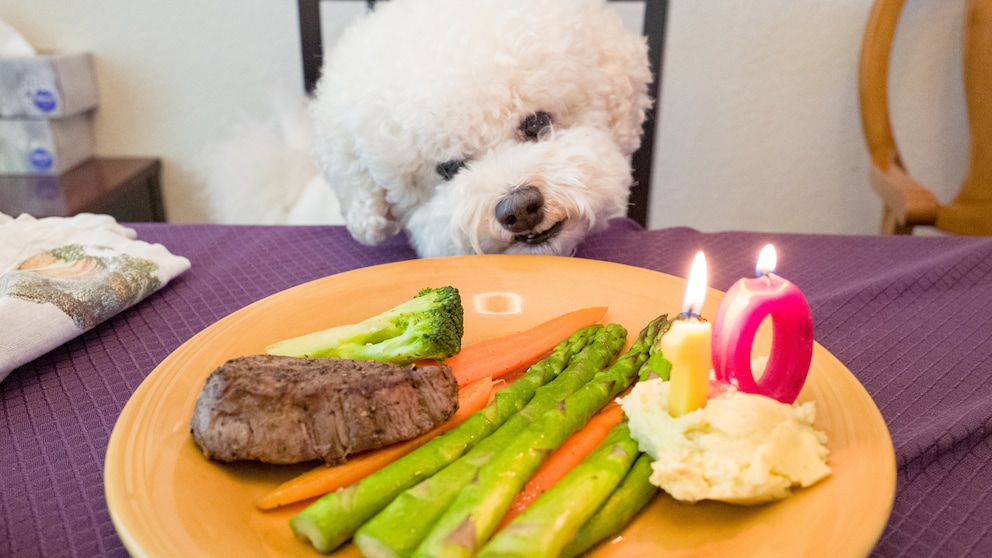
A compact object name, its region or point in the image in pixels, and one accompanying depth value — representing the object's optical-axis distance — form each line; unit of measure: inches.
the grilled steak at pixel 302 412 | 10.6
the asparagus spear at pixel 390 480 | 9.8
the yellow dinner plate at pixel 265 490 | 9.2
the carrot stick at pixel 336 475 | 10.4
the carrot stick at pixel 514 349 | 13.3
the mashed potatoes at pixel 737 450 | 9.7
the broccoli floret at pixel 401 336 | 13.1
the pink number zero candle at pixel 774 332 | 10.5
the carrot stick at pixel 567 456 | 10.5
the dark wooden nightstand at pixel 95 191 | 26.8
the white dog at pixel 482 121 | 16.3
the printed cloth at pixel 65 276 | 13.9
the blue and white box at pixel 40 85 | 27.6
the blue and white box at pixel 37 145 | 29.2
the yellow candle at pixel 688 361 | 10.0
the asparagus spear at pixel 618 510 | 9.9
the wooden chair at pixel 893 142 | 26.8
